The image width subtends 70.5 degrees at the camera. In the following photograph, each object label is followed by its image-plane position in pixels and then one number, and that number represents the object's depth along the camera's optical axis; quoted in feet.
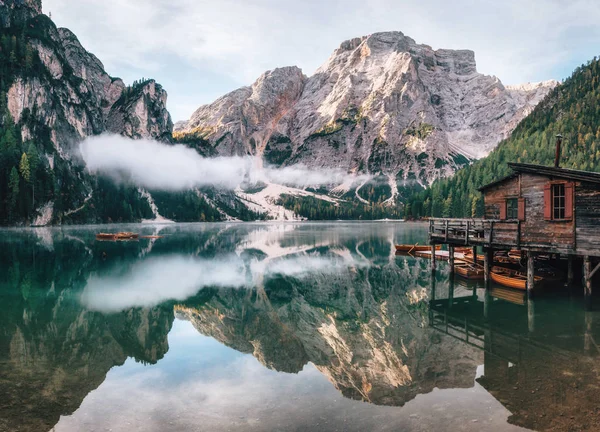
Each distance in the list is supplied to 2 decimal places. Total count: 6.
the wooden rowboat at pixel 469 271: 133.75
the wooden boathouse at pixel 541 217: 92.94
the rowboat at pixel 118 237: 318.65
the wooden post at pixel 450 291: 106.66
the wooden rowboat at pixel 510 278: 114.42
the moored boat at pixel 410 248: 222.05
